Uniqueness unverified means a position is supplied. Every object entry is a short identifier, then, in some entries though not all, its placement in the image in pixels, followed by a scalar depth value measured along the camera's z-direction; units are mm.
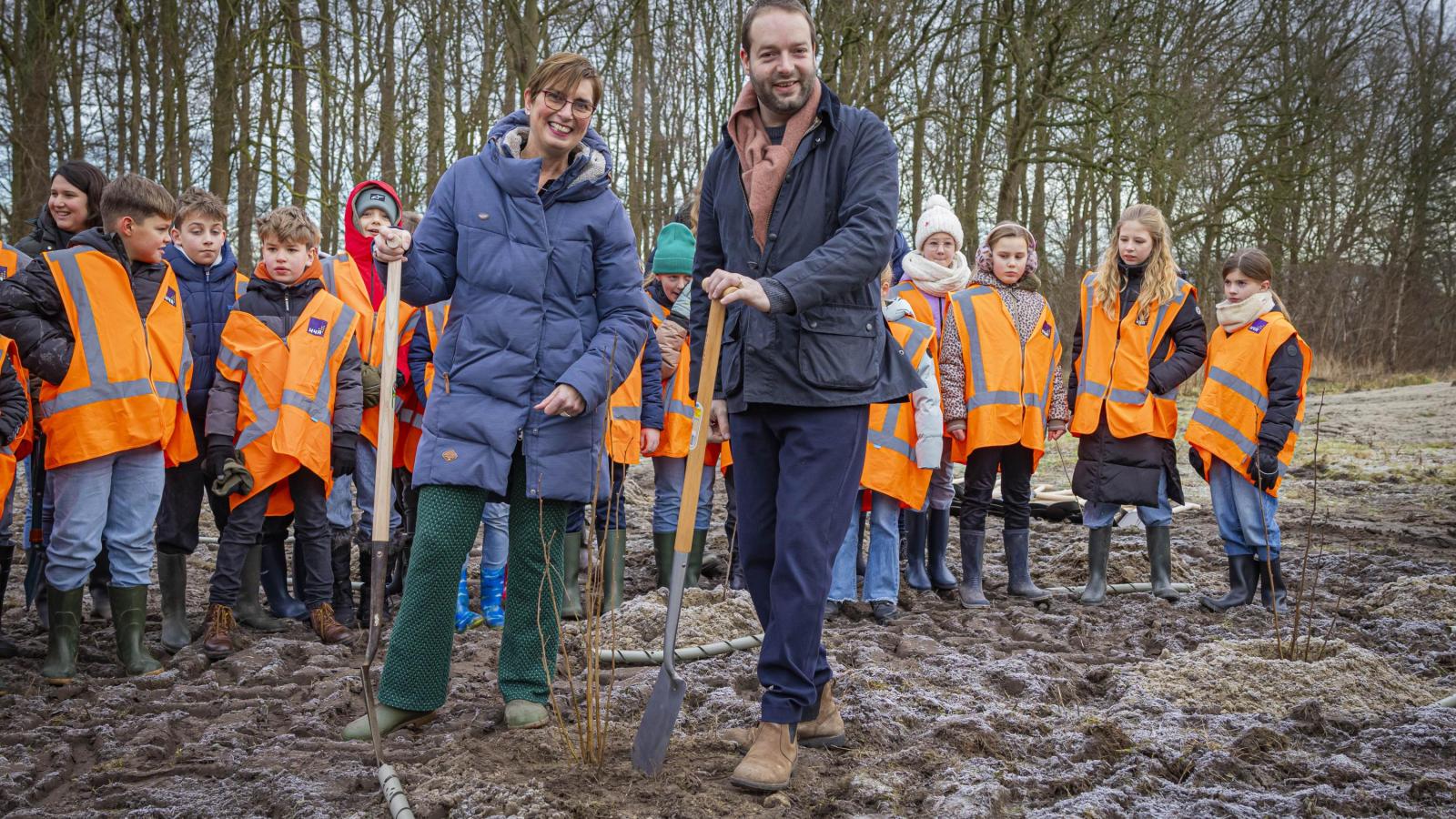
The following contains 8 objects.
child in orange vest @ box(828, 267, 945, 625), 5832
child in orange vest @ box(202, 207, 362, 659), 5316
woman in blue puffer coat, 3639
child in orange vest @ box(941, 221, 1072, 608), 6105
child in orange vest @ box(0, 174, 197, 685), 4605
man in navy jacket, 3236
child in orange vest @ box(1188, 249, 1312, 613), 5938
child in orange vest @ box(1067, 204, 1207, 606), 6180
